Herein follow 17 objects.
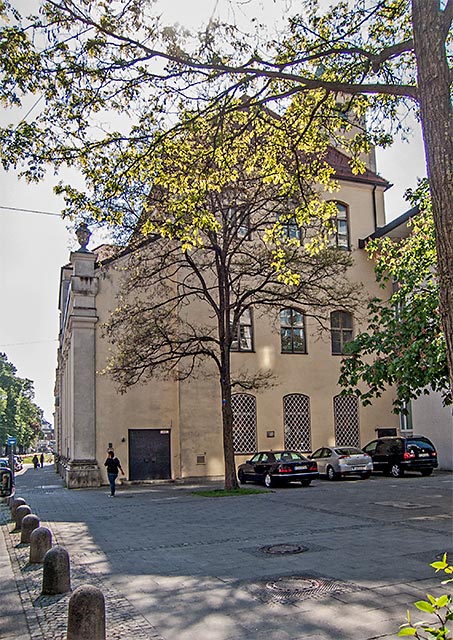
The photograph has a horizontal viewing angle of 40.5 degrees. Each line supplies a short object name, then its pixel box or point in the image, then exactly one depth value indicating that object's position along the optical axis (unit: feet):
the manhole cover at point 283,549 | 32.08
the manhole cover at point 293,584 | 24.67
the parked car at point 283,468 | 73.56
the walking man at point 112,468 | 68.49
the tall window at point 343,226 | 104.62
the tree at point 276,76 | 15.11
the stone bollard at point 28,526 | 36.47
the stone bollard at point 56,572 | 25.21
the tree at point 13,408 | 261.24
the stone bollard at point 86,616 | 18.31
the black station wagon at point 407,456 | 82.48
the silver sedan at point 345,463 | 81.46
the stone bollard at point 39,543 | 31.19
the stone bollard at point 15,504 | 46.48
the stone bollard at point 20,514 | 42.29
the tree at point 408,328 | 42.01
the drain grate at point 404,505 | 50.23
